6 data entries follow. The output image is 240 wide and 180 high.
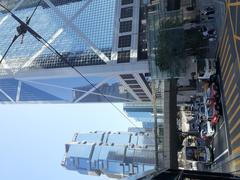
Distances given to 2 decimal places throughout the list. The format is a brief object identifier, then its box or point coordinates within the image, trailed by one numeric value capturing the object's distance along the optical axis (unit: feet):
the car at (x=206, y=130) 62.77
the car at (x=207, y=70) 63.72
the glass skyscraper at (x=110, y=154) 267.12
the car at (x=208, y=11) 67.31
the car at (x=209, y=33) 65.23
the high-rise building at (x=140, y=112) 269.85
